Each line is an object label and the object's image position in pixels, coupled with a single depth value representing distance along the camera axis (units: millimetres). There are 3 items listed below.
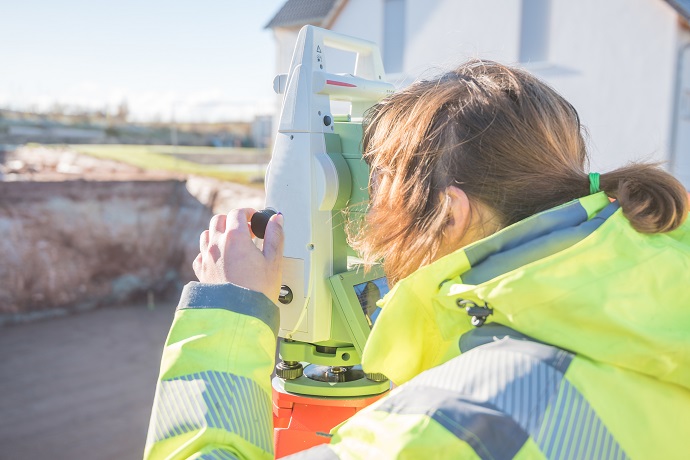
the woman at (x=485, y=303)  638
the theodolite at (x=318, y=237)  1415
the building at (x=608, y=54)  7719
